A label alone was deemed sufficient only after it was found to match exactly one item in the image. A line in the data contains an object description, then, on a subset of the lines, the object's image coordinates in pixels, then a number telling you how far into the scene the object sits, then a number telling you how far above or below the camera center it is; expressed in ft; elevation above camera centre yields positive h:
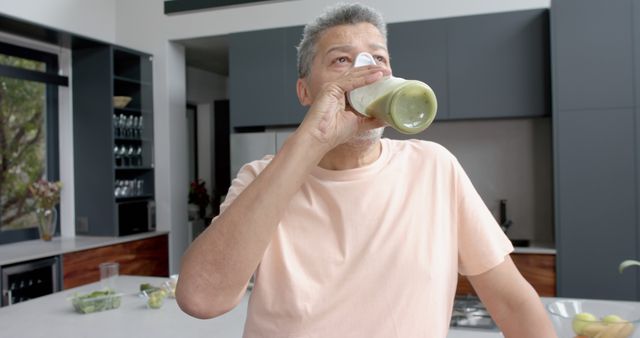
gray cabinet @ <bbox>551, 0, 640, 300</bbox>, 11.16 +0.26
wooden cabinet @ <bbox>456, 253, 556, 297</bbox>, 11.69 -2.22
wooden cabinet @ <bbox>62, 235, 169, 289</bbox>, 12.26 -2.15
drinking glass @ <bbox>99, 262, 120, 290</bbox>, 7.42 -1.36
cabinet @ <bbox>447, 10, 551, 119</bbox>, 12.23 +2.07
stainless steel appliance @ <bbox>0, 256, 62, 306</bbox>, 10.85 -2.16
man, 2.97 -0.40
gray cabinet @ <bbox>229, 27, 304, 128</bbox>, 14.03 +2.15
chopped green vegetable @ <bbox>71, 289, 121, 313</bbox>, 6.38 -1.48
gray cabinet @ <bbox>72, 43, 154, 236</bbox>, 14.40 +0.73
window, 13.50 +0.96
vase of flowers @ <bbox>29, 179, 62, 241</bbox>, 13.55 -0.82
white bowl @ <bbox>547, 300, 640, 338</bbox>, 4.09 -1.19
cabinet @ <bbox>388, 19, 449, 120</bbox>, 12.89 +2.46
